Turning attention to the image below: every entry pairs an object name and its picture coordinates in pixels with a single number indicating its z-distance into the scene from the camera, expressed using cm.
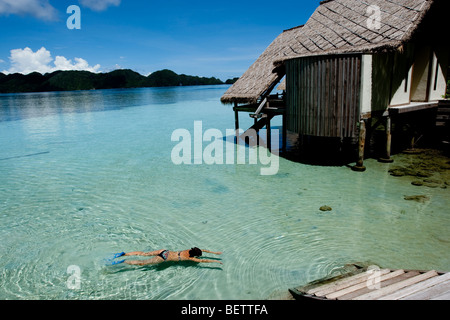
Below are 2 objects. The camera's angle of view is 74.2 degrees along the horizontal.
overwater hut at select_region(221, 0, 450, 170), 955
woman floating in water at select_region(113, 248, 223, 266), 530
